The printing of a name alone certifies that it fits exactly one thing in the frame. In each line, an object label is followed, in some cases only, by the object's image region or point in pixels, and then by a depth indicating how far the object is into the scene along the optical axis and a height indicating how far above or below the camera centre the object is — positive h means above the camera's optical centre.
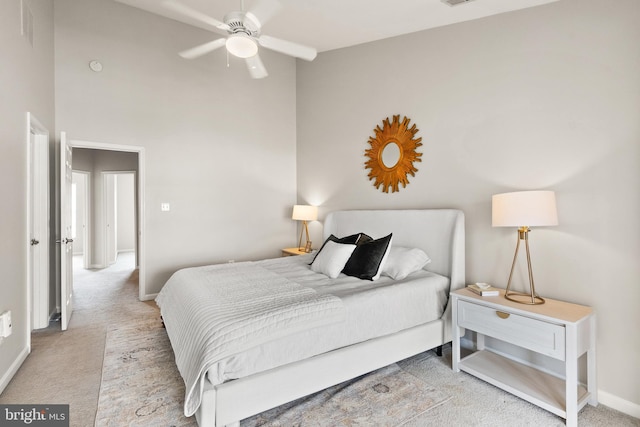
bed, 1.75 -0.71
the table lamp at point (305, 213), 4.70 -0.03
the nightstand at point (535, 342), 1.94 -0.86
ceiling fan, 2.26 +1.33
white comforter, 1.74 -0.64
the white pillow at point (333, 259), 2.97 -0.46
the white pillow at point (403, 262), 2.88 -0.47
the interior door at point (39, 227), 3.22 -0.16
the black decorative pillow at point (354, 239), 3.33 -0.30
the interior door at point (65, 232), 3.25 -0.21
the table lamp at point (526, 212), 2.17 -0.01
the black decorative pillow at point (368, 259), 2.86 -0.44
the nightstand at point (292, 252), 4.59 -0.59
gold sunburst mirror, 3.46 +0.64
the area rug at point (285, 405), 1.95 -1.25
